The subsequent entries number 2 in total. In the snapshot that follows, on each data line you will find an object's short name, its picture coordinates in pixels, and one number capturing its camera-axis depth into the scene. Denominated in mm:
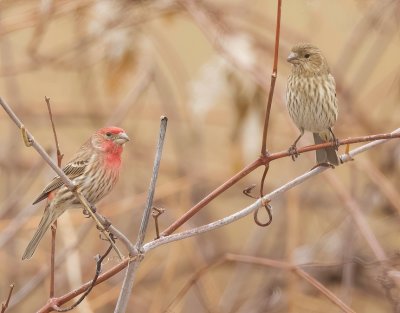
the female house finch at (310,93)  7141
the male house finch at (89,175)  6797
